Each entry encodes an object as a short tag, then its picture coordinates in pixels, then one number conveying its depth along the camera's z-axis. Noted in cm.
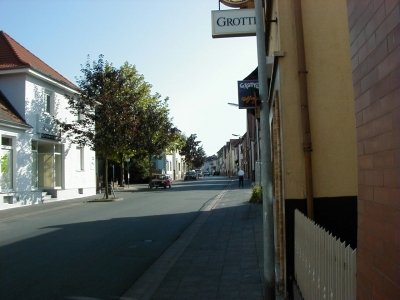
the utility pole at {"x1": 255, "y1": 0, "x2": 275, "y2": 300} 529
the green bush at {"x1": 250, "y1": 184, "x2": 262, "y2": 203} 2194
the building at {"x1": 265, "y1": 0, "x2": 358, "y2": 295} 620
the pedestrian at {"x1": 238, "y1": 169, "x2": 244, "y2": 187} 4350
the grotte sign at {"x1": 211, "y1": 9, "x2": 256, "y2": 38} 696
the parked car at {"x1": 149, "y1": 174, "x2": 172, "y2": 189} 4719
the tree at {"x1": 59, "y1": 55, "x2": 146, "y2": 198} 3011
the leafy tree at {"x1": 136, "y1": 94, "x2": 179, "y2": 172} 3277
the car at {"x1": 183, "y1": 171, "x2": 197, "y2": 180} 8436
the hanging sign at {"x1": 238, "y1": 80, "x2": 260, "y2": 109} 593
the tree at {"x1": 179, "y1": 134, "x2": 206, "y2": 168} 11372
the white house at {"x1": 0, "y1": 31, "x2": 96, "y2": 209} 2606
